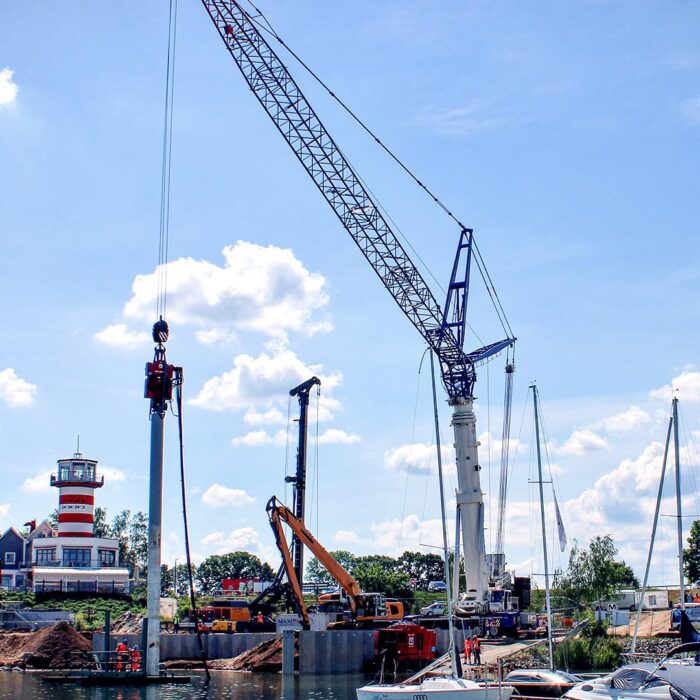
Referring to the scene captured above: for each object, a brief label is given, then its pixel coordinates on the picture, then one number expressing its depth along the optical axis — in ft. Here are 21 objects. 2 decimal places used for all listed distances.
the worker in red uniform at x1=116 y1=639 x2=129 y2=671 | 213.25
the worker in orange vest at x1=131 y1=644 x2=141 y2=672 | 209.64
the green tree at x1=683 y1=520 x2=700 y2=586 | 386.52
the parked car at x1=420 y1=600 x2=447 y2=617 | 296.51
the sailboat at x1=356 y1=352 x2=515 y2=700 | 140.26
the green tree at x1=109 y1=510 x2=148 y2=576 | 572.18
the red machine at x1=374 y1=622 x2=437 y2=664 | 219.41
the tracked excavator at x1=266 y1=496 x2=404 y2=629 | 258.57
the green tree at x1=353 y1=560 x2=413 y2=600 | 522.88
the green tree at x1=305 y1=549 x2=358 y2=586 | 641.40
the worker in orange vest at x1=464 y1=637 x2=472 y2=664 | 205.46
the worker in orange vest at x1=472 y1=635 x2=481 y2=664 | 201.75
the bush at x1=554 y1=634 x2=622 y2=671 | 189.06
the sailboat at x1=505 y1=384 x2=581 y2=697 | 146.20
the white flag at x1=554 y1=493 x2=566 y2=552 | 202.80
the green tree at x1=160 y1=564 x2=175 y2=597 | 613.93
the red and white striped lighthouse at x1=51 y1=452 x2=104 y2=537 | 404.36
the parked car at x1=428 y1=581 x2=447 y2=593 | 492.08
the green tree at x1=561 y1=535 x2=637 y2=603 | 308.17
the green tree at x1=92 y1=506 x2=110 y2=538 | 581.69
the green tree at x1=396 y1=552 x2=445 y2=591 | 634.02
